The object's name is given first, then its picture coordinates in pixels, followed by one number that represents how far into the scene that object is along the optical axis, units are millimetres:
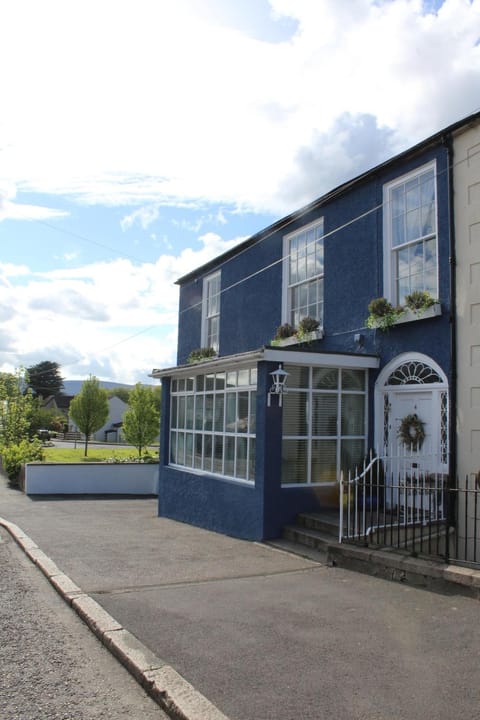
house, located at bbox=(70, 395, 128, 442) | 74938
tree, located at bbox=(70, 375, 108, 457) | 40656
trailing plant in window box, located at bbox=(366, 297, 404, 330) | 10688
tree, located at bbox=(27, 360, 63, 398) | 95694
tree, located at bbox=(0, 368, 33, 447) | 27183
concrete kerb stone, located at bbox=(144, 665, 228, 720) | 3992
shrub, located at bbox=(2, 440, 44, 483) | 21938
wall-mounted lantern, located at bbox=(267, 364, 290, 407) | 10445
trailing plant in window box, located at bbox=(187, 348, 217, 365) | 16922
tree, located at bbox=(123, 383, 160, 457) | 30312
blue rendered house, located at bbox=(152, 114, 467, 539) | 10156
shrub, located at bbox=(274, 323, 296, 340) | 13602
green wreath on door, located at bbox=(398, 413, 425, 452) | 10180
